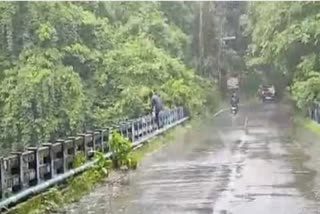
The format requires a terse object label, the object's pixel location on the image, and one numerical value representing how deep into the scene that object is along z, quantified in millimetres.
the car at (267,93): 80500
